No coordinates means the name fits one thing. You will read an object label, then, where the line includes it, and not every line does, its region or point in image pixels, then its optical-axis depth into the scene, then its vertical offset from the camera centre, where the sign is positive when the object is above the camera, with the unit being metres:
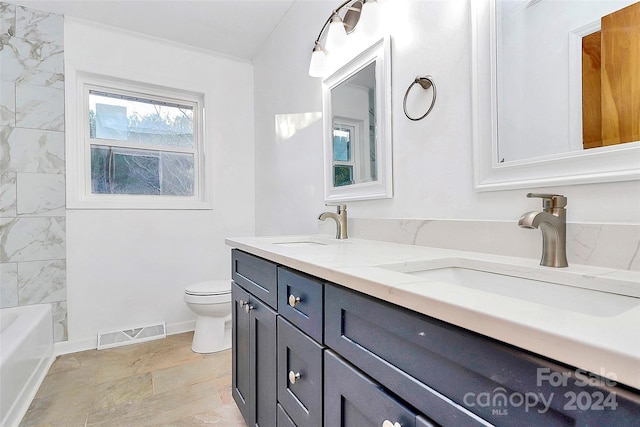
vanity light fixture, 1.41 +0.89
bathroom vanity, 0.34 -0.20
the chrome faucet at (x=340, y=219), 1.58 -0.03
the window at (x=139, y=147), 2.44 +0.57
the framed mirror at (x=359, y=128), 1.39 +0.42
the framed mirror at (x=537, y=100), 0.75 +0.31
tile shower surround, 2.10 +0.37
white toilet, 2.16 -0.69
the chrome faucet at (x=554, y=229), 0.74 -0.05
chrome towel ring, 1.15 +0.47
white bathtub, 1.45 -0.75
